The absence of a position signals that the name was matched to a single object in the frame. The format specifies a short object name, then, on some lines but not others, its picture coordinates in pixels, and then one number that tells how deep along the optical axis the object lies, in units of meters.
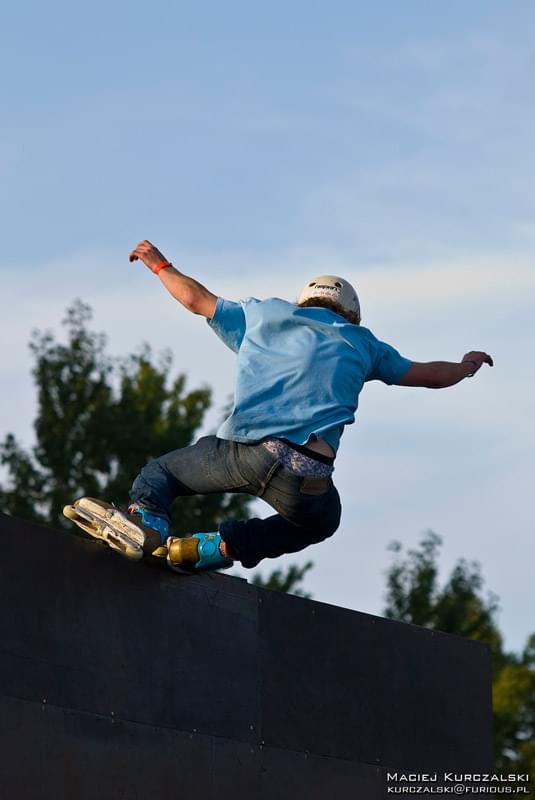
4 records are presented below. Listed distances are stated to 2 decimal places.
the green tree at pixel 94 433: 69.87
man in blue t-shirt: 16.80
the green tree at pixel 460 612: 72.87
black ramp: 15.42
